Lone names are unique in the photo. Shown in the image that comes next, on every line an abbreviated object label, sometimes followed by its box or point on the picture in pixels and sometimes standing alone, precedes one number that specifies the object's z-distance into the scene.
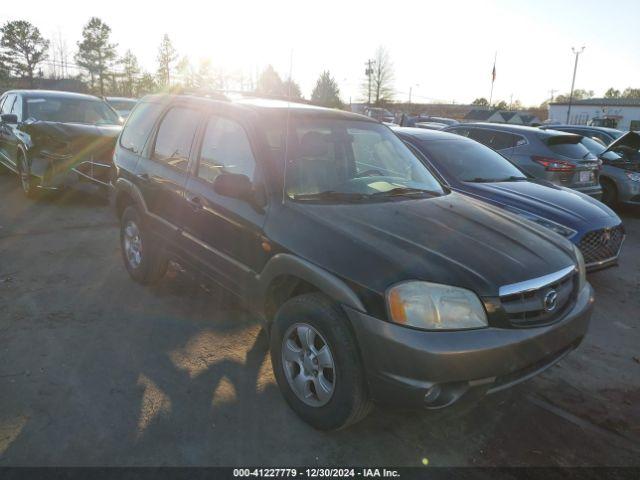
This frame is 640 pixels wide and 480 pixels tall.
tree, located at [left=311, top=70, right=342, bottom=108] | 79.97
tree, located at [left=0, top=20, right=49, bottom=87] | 56.41
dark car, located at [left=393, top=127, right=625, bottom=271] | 4.83
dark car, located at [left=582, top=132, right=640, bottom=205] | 9.10
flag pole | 39.66
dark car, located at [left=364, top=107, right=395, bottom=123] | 33.19
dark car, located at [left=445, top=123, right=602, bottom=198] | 7.06
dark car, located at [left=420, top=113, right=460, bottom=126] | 23.59
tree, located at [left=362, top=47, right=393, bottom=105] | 78.19
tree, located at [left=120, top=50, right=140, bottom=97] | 49.44
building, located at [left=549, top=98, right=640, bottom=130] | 72.06
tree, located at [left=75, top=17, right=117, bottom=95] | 58.75
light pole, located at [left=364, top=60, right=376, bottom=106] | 77.71
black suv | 2.32
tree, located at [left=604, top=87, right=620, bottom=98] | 129.12
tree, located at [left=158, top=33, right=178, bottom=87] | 57.62
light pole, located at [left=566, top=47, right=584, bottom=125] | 55.41
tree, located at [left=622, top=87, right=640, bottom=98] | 109.06
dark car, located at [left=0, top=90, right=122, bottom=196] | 7.36
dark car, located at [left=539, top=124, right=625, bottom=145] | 12.71
